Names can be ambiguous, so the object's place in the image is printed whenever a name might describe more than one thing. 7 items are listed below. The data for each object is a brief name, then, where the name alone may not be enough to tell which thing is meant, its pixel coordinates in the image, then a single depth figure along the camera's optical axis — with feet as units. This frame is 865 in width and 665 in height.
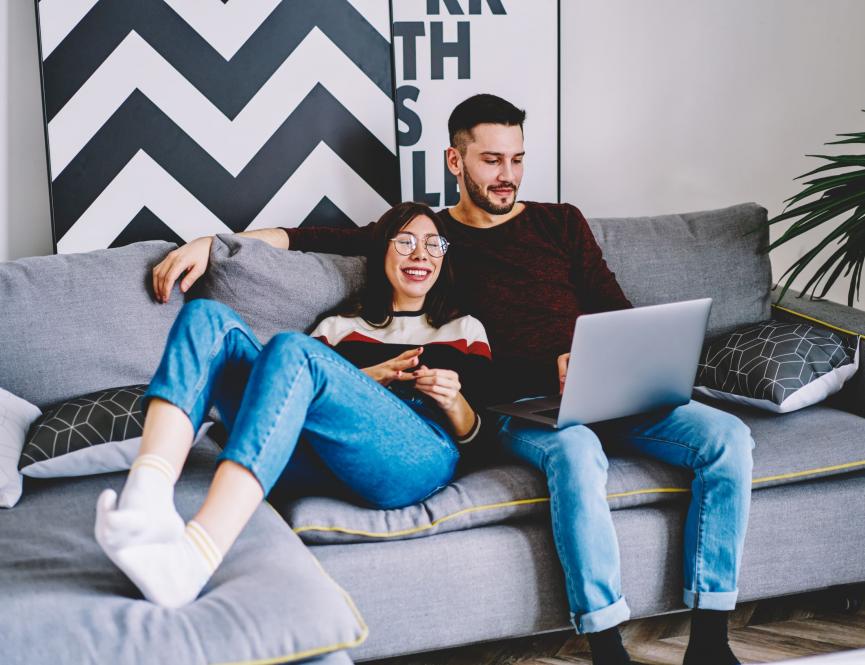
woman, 4.06
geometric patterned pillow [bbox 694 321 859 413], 6.72
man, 5.39
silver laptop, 5.19
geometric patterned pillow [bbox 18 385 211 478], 5.58
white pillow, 5.37
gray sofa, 4.05
